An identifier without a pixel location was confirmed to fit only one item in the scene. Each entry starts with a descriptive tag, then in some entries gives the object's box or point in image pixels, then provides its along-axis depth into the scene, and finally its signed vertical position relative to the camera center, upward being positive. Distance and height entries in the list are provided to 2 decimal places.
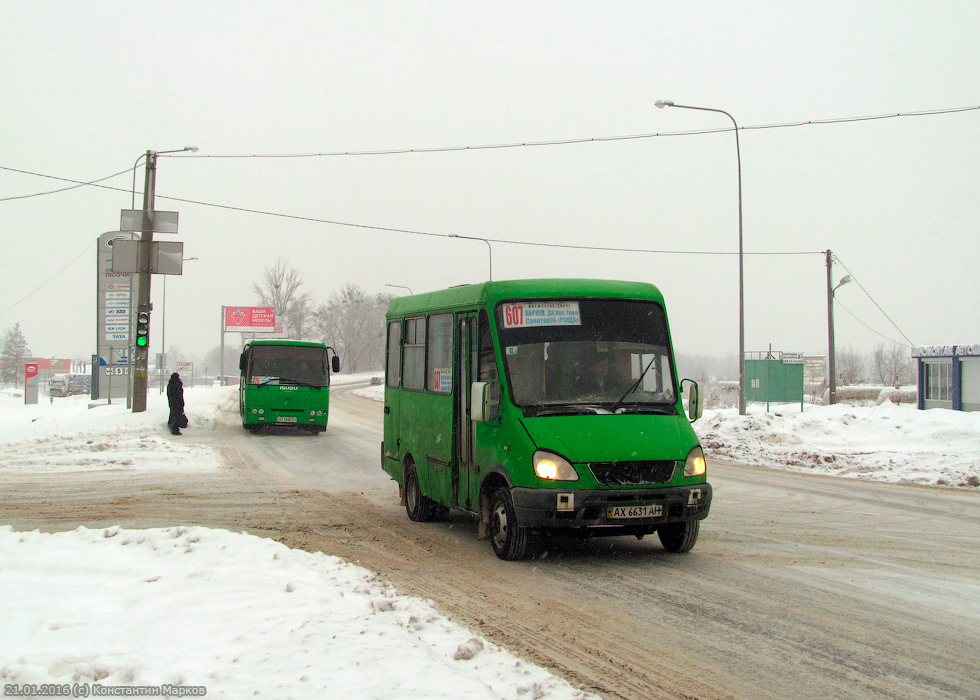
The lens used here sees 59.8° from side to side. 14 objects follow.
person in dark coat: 22.70 -0.73
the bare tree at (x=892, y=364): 112.19 +2.28
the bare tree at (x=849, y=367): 99.94 +1.59
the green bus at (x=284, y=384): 24.20 -0.25
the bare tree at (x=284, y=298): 99.12 +9.04
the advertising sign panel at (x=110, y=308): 40.41 +3.18
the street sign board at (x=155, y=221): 25.05 +4.54
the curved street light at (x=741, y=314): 24.58 +1.90
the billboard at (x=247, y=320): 92.06 +6.02
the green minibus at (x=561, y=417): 7.26 -0.37
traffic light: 23.58 +1.24
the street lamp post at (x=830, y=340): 34.50 +1.63
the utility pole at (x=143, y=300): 24.50 +2.16
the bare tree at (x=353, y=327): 121.31 +7.06
